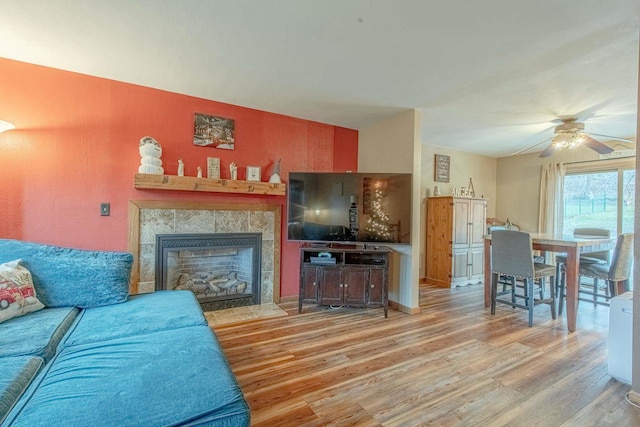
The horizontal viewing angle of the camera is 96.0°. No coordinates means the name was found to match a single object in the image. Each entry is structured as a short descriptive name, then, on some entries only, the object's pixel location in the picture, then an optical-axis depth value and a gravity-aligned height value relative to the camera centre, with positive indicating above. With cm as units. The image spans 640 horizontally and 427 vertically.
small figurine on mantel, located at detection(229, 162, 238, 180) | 323 +42
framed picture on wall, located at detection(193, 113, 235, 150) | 314 +84
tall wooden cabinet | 454 -46
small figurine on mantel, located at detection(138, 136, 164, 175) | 276 +48
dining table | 284 -37
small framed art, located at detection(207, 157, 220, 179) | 315 +44
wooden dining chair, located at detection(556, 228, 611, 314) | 350 -56
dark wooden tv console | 321 -80
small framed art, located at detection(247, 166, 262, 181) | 335 +41
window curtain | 495 +28
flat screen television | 332 +3
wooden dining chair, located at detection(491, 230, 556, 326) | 298 -55
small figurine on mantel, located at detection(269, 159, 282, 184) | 339 +38
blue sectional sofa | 97 -68
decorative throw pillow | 167 -54
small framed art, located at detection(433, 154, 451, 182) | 507 +78
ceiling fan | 323 +91
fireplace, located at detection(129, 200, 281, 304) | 287 -20
